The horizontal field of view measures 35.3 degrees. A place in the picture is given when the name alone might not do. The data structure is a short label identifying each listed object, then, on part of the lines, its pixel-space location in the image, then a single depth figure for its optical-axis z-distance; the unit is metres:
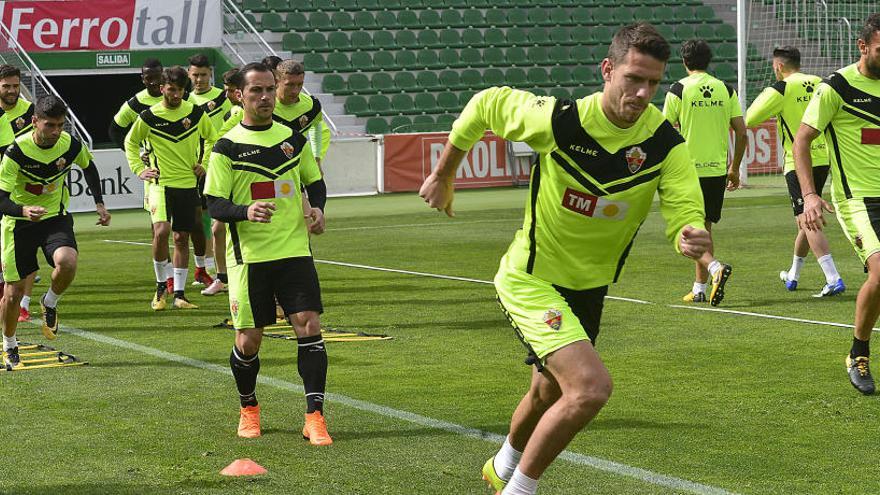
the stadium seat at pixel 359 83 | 33.88
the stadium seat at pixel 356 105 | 33.22
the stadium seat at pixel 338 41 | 34.44
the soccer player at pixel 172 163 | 13.66
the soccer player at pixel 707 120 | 12.88
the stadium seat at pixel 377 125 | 32.56
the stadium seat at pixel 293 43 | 33.72
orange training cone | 6.52
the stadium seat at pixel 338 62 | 33.97
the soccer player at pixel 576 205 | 5.25
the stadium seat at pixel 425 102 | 33.91
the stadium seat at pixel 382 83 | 34.19
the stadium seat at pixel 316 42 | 34.10
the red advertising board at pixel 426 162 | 29.31
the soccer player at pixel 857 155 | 8.19
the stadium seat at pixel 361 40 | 34.75
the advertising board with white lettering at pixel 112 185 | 25.80
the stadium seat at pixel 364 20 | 35.19
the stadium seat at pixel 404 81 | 34.34
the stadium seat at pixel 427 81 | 34.56
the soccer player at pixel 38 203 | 9.98
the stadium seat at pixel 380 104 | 33.49
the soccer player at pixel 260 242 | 7.45
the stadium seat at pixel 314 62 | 33.66
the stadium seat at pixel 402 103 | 33.69
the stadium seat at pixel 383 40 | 34.95
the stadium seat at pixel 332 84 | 33.47
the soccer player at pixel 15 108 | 12.84
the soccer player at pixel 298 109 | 10.57
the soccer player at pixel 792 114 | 13.24
